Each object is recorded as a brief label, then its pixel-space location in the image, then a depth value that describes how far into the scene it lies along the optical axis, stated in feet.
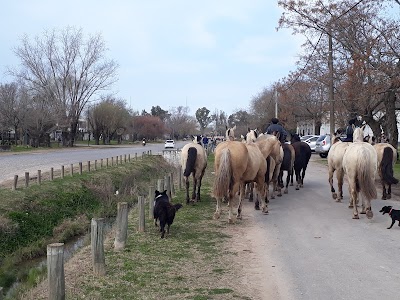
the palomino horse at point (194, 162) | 41.91
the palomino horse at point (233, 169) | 33.14
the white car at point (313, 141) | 128.71
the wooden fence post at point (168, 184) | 47.16
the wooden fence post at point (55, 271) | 18.21
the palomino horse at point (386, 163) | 43.16
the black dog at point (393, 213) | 30.63
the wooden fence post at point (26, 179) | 49.48
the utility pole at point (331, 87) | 84.31
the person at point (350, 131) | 50.93
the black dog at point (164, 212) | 29.71
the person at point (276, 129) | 50.88
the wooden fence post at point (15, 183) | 46.91
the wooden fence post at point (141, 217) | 31.99
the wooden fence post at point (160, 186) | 42.38
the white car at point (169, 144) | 201.43
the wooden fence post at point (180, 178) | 60.19
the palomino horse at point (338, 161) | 42.42
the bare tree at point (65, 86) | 200.54
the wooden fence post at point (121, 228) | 27.58
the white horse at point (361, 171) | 33.73
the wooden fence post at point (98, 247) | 22.66
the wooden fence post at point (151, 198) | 37.21
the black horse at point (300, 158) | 54.65
